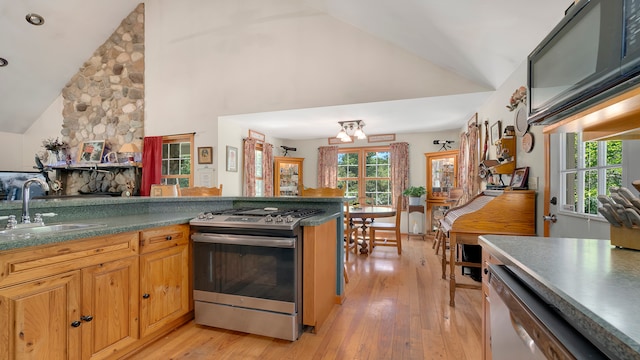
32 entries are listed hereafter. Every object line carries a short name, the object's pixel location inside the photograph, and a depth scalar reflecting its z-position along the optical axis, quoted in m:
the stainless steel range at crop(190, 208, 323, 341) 1.97
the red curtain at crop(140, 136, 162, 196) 4.94
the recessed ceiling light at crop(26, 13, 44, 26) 4.28
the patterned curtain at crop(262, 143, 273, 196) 5.90
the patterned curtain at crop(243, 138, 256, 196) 5.21
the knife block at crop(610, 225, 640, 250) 0.98
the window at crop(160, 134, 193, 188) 4.88
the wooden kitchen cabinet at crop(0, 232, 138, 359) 1.24
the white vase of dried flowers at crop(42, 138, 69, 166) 5.30
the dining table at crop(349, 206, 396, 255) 4.11
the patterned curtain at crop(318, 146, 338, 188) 6.62
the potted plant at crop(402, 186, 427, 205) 5.79
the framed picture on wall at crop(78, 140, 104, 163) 5.16
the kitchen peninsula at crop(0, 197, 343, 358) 1.27
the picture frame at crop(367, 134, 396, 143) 6.25
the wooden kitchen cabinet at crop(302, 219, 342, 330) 2.02
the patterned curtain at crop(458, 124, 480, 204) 4.01
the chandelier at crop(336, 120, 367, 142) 4.53
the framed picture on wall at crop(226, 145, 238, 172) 4.83
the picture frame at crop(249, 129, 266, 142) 5.47
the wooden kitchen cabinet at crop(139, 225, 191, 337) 1.83
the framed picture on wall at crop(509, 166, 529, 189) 2.45
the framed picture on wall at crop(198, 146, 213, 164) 4.63
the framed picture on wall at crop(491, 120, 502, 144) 3.18
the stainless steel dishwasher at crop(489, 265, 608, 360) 0.55
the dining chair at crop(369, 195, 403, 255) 4.25
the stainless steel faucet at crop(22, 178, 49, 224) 1.61
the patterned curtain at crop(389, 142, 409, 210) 6.11
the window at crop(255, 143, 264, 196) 5.77
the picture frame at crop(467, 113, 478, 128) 4.25
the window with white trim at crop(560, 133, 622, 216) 1.54
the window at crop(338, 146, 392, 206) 6.50
